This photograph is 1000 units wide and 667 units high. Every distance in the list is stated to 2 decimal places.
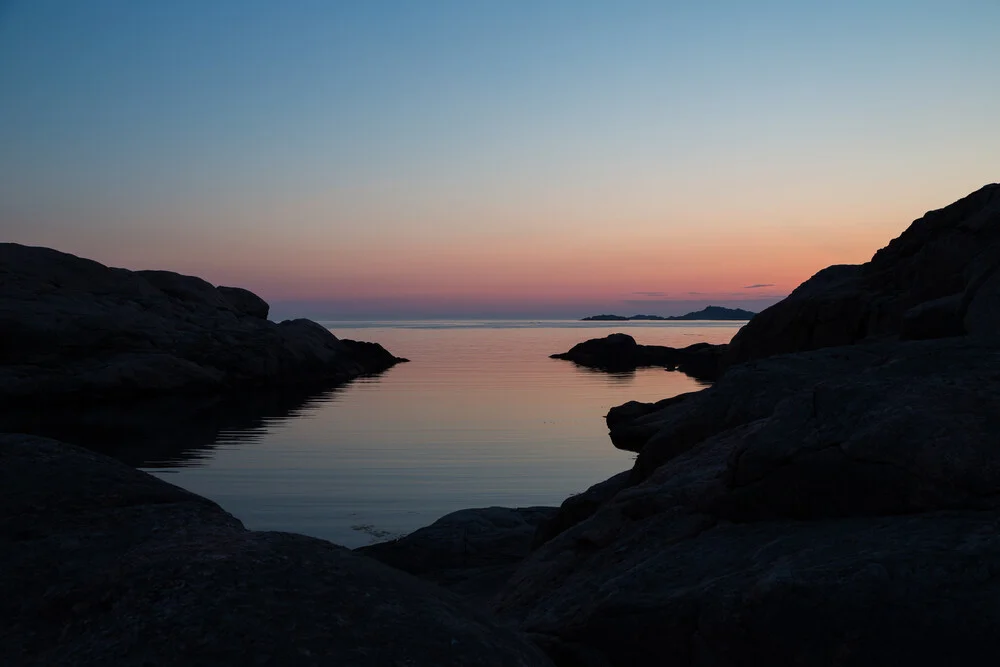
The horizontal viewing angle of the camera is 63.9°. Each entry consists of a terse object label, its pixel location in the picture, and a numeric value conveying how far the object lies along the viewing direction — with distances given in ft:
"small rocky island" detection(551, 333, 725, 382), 180.14
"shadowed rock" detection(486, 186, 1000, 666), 11.37
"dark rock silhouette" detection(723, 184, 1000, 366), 23.49
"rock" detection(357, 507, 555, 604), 28.78
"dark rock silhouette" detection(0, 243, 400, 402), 101.81
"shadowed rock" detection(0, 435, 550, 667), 9.91
